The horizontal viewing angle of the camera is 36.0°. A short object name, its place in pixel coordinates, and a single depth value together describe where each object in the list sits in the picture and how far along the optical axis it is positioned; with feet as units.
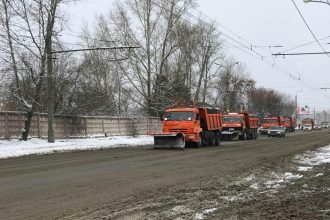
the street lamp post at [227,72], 244.81
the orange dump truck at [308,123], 386.50
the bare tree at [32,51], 111.75
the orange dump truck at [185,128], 104.42
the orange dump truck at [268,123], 249.34
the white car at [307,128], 379.63
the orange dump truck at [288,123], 285.43
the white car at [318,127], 427.74
